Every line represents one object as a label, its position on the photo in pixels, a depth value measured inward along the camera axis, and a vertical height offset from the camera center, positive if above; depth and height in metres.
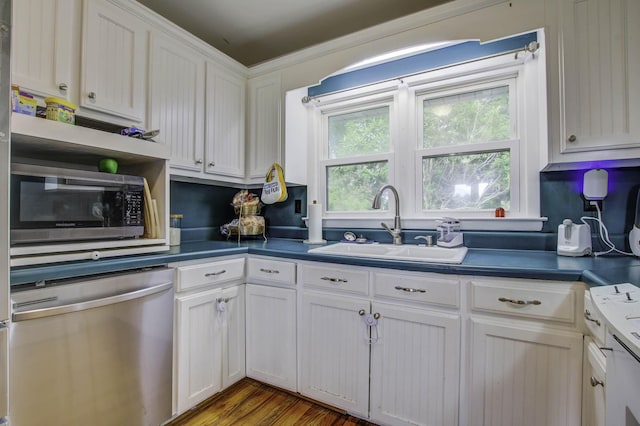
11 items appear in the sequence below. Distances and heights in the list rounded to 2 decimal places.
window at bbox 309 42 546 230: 1.73 +0.51
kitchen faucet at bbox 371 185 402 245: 1.92 -0.06
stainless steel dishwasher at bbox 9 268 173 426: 1.00 -0.54
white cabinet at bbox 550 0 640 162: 1.27 +0.63
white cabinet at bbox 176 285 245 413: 1.49 -0.71
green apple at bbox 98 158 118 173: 1.52 +0.28
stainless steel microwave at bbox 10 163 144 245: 1.12 +0.05
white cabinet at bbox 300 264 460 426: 1.28 -0.66
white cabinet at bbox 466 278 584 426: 1.08 -0.54
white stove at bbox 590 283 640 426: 0.61 -0.32
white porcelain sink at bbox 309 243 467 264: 1.62 -0.20
